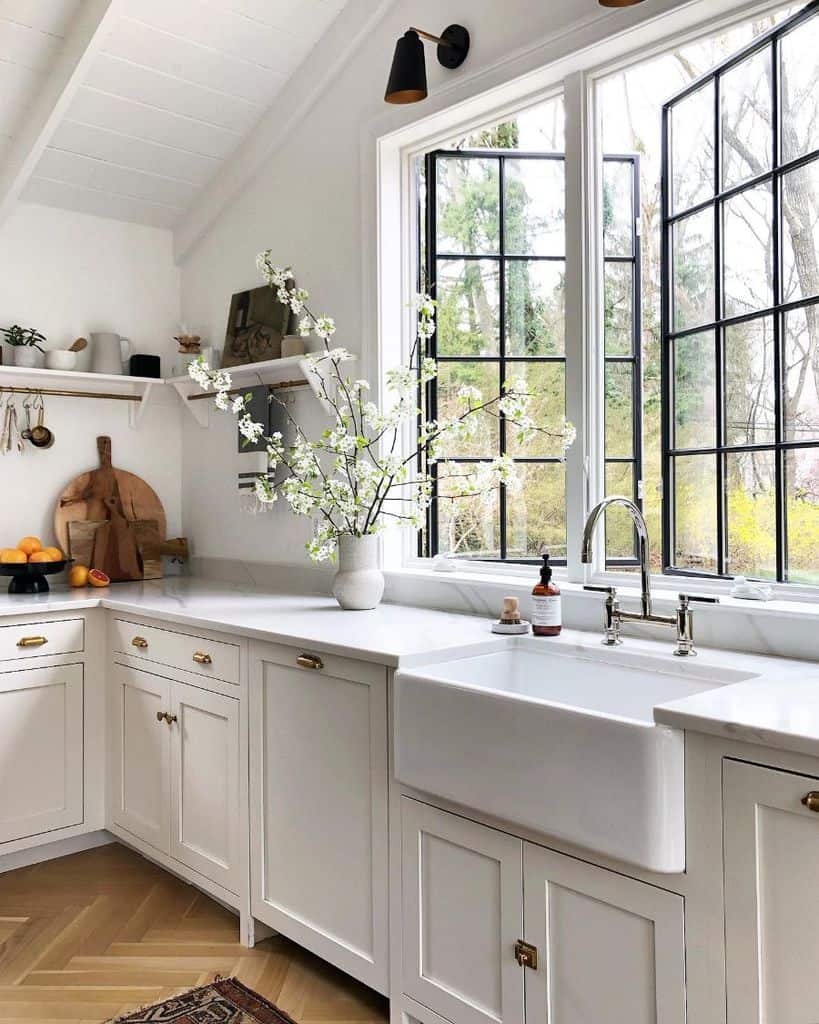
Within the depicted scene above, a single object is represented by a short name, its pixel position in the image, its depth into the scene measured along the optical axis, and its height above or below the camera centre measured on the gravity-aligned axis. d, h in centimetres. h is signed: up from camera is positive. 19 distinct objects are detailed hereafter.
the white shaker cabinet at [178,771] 255 -78
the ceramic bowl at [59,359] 351 +60
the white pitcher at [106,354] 367 +65
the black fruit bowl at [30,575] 323 -21
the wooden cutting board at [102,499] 365 +7
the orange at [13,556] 323 -14
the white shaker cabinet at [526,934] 152 -78
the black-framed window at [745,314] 204 +47
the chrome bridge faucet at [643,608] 200 -22
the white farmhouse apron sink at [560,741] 145 -42
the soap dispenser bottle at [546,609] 222 -24
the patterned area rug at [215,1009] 215 -119
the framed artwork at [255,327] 333 +70
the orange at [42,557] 327 -15
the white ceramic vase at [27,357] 344 +60
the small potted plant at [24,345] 345 +65
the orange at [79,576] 353 -24
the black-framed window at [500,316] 267 +60
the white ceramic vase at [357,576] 271 -19
